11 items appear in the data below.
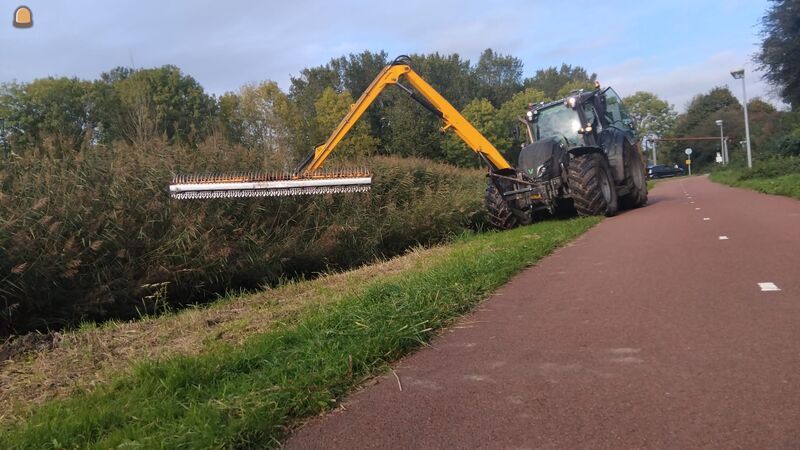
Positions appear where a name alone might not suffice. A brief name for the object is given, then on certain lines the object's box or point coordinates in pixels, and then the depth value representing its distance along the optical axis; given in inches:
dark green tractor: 600.4
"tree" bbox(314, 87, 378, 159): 1521.9
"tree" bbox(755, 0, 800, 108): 1147.3
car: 2790.4
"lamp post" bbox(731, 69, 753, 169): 1457.9
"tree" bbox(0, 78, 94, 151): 1334.9
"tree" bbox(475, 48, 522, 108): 3349.7
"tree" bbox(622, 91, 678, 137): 4178.2
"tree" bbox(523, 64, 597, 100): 4249.8
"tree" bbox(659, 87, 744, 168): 3242.4
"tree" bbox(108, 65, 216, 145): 1448.1
